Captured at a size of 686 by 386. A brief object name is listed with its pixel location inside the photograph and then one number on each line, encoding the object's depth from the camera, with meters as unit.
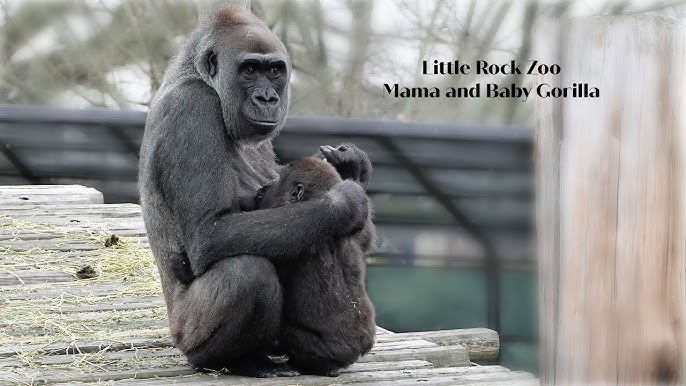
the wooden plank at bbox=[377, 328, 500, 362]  10.98
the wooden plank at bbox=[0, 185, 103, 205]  14.92
